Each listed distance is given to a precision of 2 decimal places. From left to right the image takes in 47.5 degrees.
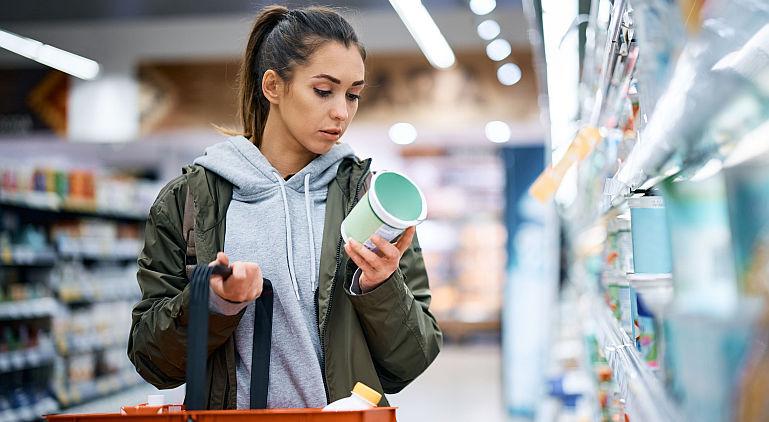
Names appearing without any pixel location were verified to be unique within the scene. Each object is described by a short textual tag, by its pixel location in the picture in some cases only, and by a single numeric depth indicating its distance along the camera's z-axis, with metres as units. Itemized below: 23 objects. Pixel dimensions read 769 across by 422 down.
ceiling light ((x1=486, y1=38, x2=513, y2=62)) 7.72
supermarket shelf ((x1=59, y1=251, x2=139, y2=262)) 7.02
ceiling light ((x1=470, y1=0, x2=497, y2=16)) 5.77
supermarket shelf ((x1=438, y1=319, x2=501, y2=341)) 13.30
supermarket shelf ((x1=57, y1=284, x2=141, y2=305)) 6.84
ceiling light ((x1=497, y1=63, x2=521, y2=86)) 9.10
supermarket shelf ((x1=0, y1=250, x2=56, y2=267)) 5.90
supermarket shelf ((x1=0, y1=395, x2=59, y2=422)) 5.63
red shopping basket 1.24
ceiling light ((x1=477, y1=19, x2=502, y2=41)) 6.44
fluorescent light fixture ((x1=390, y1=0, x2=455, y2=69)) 5.63
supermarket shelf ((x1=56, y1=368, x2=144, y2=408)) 6.70
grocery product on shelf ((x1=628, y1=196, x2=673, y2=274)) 1.39
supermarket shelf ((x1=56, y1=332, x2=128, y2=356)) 6.65
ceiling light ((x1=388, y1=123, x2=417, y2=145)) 9.59
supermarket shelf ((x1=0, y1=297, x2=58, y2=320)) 5.87
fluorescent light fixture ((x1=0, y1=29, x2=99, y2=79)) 9.05
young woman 1.58
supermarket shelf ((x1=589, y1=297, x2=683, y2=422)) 0.96
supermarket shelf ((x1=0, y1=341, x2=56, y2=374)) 5.75
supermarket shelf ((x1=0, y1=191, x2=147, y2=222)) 6.03
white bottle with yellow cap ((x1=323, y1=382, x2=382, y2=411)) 1.34
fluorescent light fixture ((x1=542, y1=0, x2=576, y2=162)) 3.46
